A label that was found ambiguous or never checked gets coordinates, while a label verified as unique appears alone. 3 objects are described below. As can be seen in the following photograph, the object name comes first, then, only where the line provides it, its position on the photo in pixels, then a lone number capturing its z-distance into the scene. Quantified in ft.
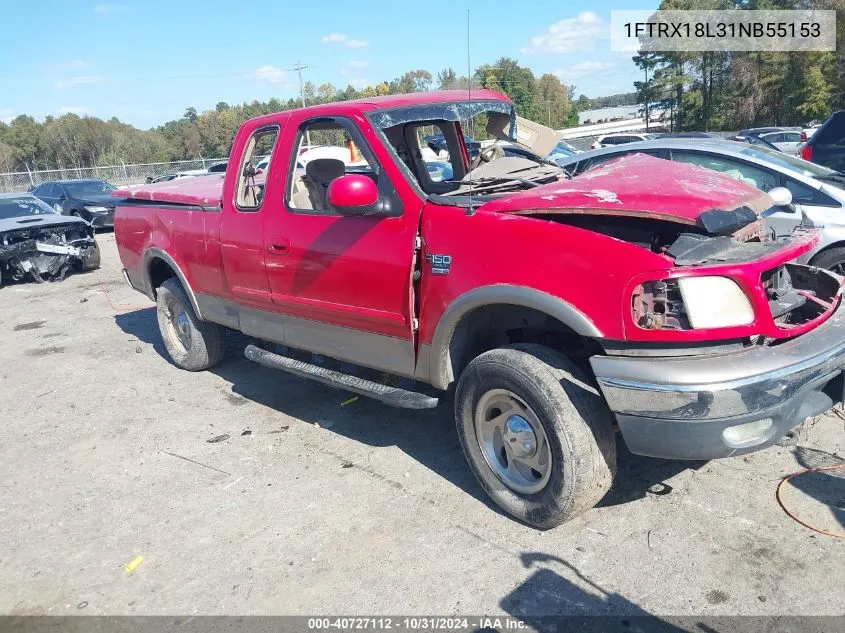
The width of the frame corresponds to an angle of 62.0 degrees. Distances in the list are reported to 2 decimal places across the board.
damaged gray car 38.52
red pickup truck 9.81
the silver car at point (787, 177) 20.11
